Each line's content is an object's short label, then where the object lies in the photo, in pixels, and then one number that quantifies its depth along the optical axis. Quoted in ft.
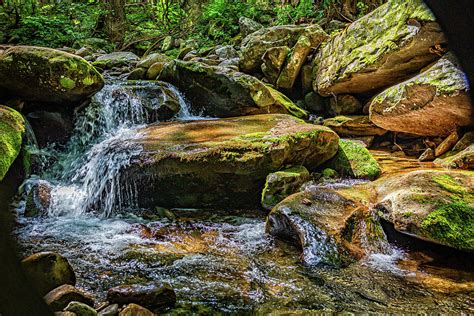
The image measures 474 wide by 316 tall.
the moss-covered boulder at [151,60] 38.68
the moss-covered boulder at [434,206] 12.75
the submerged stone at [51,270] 9.09
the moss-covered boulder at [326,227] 13.50
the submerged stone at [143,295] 9.45
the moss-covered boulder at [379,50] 23.79
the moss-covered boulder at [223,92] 29.40
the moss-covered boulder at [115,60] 41.93
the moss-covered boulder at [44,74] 22.58
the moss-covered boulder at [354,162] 21.80
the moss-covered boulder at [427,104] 20.89
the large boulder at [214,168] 19.42
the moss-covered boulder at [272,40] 36.45
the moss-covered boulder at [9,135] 17.17
